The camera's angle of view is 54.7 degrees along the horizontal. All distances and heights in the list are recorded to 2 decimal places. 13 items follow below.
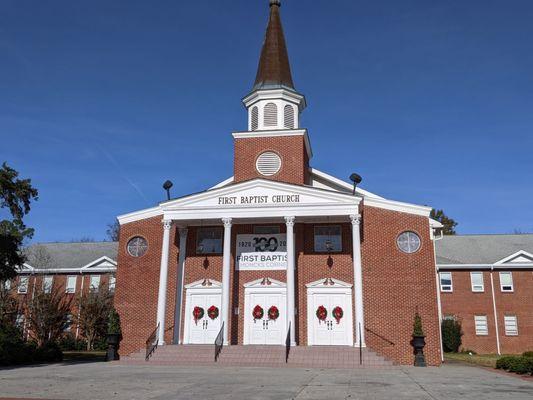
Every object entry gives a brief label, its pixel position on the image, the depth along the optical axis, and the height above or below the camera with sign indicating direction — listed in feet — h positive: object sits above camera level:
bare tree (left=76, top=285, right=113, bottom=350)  118.93 +3.75
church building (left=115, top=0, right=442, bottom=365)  74.02 +9.34
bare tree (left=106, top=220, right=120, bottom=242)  199.62 +36.28
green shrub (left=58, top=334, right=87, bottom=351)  118.62 -3.45
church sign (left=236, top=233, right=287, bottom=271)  80.79 +12.04
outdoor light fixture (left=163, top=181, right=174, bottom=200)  84.84 +23.00
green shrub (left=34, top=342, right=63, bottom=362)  71.36 -3.40
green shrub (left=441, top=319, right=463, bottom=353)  111.96 -0.80
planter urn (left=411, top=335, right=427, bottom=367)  69.21 -2.50
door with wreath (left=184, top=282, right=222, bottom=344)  79.61 +2.55
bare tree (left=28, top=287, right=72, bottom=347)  114.42 +2.50
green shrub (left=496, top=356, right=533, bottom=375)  54.90 -3.40
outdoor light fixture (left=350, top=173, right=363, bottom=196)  77.97 +22.49
